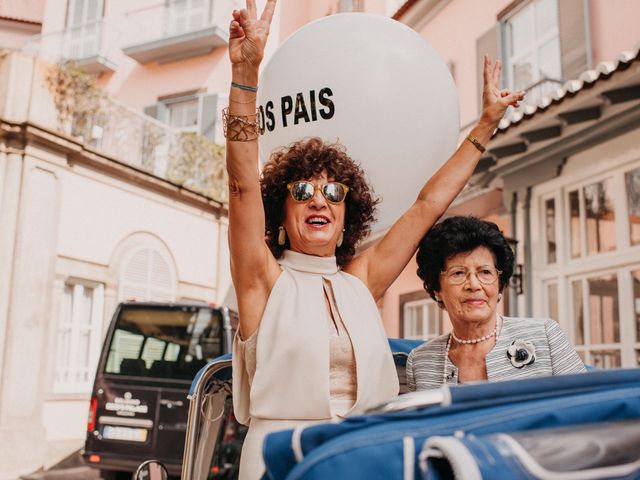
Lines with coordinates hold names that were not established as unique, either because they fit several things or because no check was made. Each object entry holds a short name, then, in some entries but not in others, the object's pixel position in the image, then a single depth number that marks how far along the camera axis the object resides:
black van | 7.21
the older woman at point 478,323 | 2.16
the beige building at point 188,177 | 6.36
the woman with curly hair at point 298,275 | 1.72
